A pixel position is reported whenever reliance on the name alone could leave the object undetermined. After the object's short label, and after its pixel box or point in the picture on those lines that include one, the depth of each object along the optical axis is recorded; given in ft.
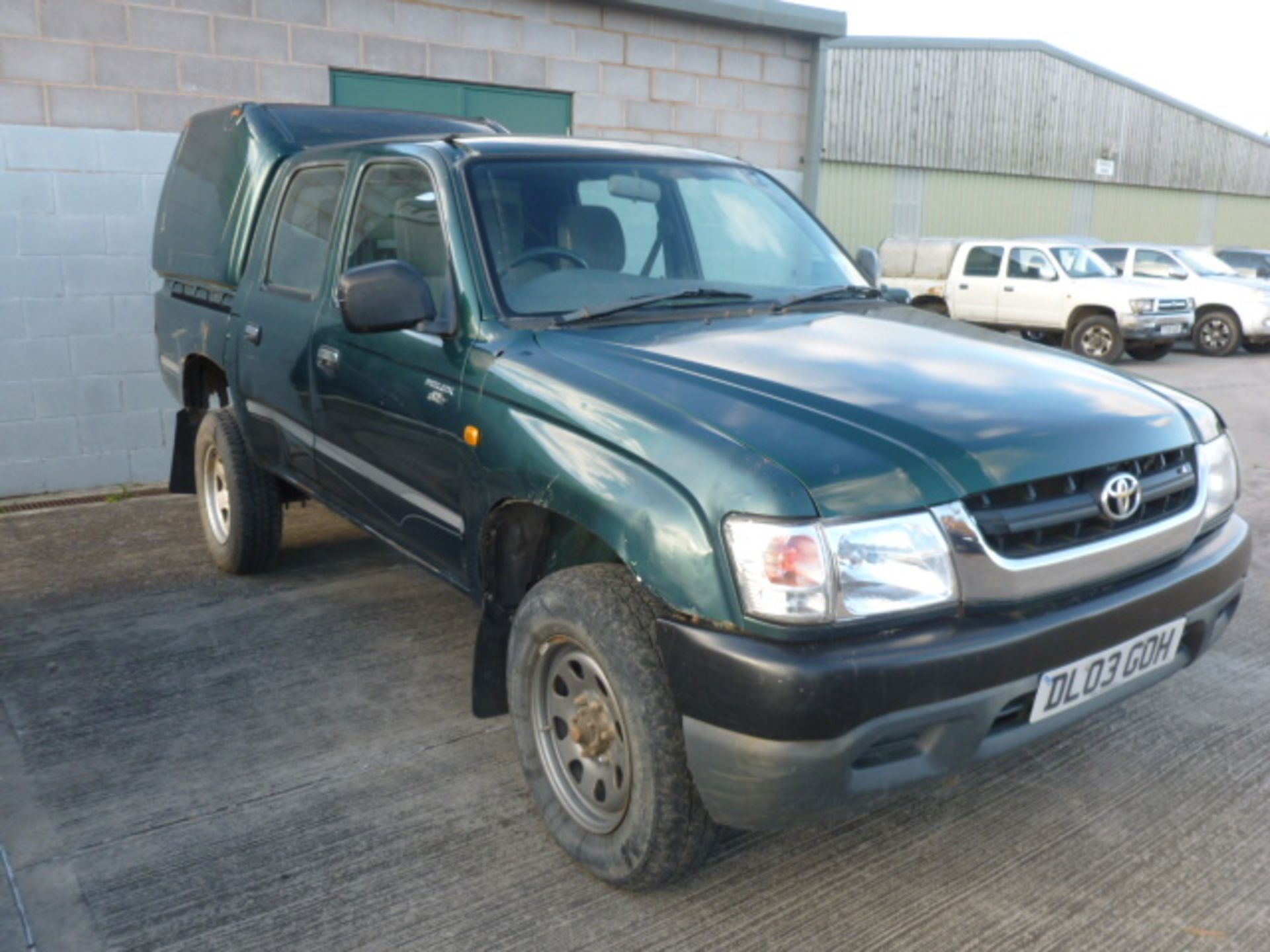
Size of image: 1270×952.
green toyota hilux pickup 7.83
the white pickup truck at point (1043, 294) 50.55
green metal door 25.39
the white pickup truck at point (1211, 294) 54.39
